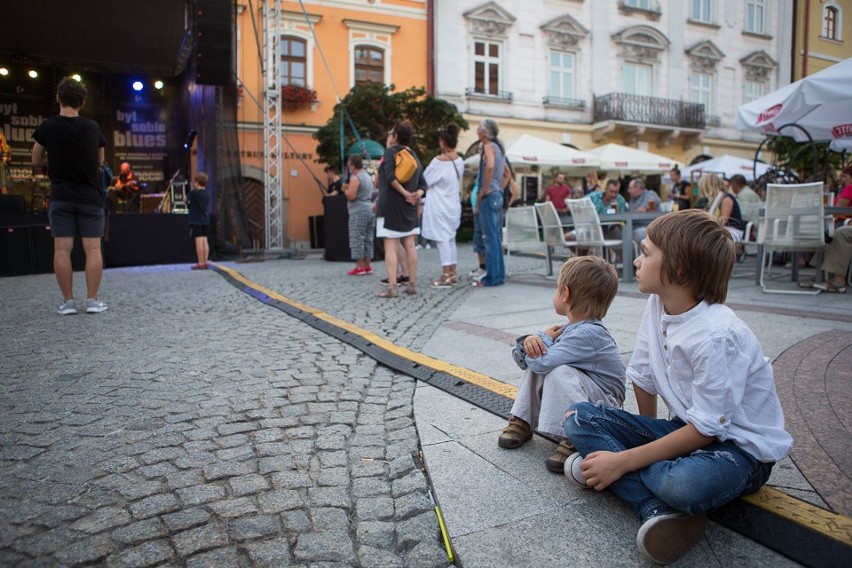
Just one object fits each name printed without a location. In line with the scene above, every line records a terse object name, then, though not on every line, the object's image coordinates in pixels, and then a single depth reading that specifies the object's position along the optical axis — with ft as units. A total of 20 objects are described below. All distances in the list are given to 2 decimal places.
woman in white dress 24.52
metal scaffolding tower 43.67
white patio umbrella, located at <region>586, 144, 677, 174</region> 59.98
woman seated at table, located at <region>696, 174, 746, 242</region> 25.99
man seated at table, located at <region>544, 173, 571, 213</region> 49.62
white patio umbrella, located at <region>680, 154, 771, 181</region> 64.90
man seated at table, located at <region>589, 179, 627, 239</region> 34.76
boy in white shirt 5.51
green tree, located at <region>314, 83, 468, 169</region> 55.98
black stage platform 33.60
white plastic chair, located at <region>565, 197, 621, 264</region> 25.62
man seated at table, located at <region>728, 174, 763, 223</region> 31.50
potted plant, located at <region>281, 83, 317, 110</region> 61.52
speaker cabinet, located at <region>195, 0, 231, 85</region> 36.60
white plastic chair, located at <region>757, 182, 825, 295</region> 20.48
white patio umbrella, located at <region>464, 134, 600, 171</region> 53.11
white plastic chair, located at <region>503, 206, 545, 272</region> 27.96
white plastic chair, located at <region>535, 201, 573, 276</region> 27.29
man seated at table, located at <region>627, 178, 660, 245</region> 33.30
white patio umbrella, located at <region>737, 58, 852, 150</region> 24.66
